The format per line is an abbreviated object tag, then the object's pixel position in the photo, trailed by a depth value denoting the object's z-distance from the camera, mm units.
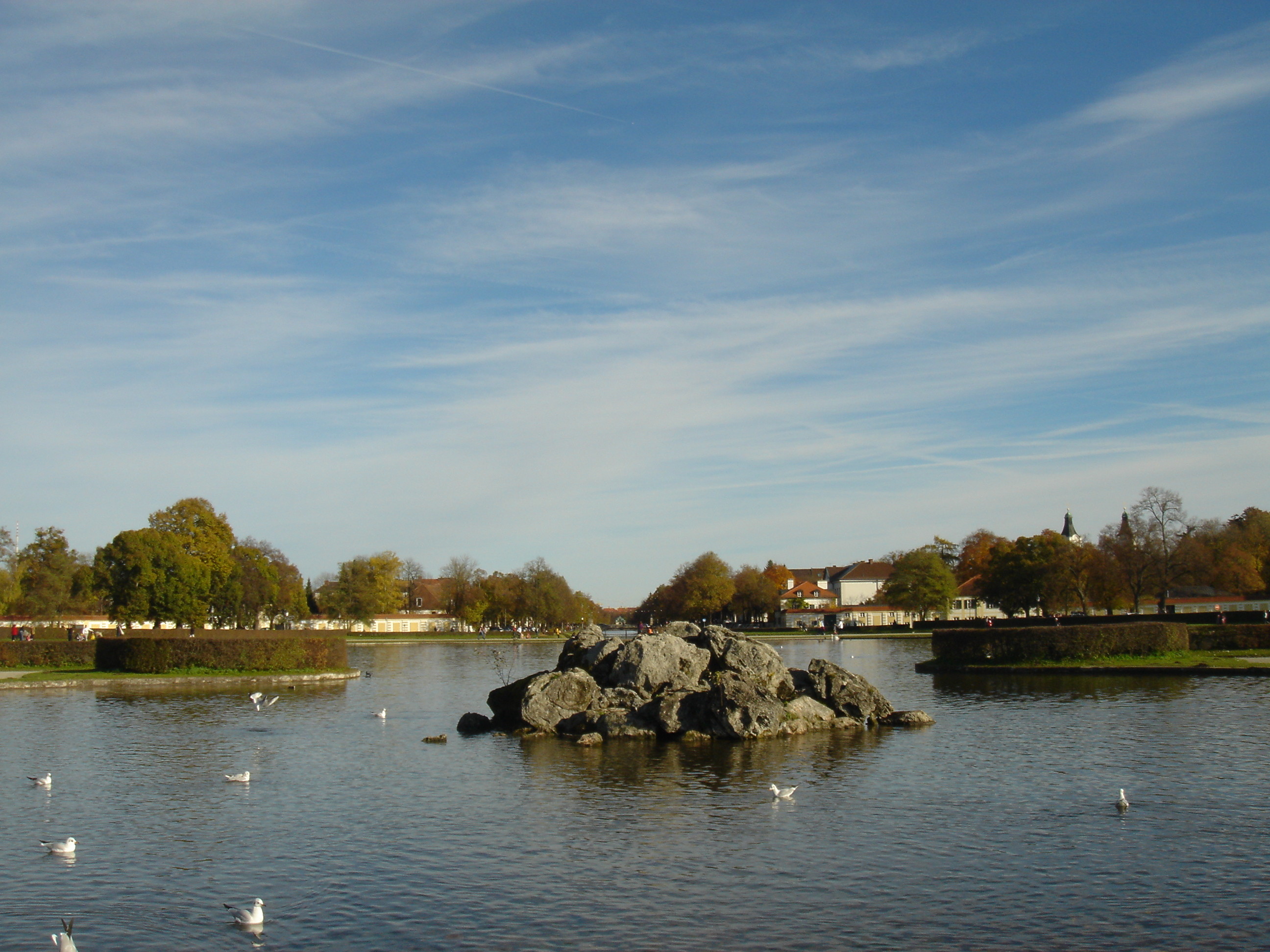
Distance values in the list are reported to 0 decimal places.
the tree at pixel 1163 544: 93562
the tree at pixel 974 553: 162000
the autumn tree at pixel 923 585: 136000
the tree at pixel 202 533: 93812
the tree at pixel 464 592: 142250
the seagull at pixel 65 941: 12883
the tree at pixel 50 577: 106938
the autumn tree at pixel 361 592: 136750
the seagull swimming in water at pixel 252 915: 14656
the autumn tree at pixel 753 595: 172000
